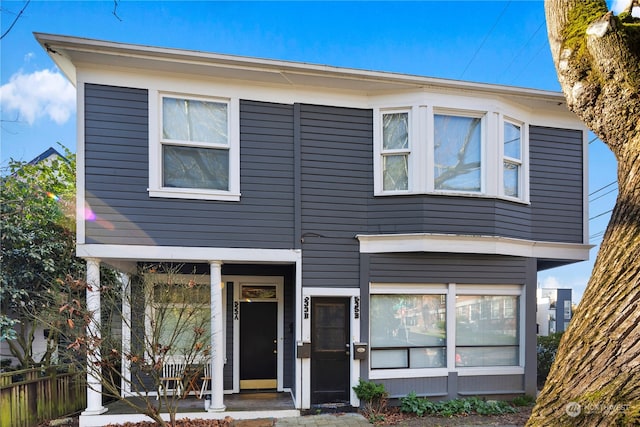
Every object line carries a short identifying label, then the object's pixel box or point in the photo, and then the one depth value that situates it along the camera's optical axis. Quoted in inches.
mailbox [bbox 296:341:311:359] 244.4
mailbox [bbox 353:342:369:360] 248.4
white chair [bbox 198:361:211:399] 268.1
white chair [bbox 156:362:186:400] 266.2
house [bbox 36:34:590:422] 234.2
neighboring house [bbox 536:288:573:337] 1325.0
